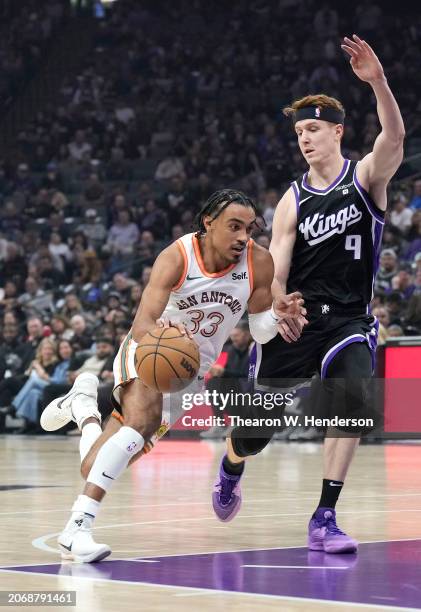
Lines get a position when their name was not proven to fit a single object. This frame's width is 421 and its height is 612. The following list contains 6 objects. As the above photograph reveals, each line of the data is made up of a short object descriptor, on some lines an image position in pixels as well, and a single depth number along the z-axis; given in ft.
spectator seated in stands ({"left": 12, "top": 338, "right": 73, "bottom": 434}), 60.18
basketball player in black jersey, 22.16
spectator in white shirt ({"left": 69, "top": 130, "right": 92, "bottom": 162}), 88.79
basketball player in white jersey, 20.06
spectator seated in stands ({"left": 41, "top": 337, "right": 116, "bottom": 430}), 57.51
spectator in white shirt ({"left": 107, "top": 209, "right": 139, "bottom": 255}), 76.18
